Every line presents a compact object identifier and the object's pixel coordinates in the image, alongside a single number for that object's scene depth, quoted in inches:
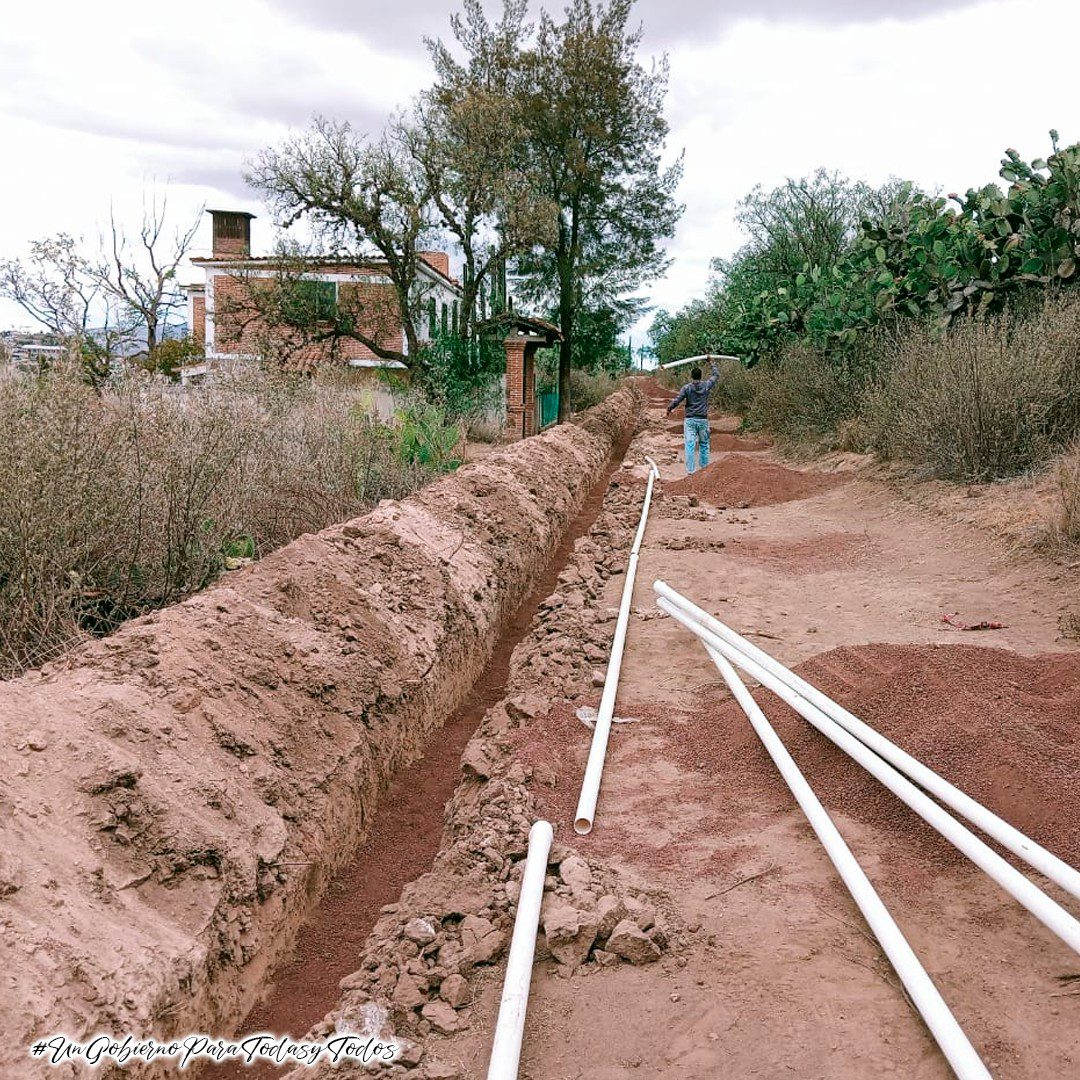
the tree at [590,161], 1076.5
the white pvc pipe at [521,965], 95.1
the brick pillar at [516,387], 902.4
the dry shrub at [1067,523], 292.4
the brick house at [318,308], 818.2
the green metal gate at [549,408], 1205.1
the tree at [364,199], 762.8
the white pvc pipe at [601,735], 155.9
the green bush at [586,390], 1413.6
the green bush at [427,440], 480.7
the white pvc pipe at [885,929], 91.9
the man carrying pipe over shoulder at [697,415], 585.6
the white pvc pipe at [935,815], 106.7
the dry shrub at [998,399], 390.0
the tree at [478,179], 813.2
